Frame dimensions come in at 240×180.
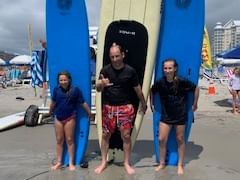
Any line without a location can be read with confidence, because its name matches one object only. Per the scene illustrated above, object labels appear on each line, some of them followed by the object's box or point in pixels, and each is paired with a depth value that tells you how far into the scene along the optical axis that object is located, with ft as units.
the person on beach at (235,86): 21.99
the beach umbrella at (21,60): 67.51
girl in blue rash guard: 9.12
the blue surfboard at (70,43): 9.69
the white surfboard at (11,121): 15.72
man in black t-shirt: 8.76
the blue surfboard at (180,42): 9.63
